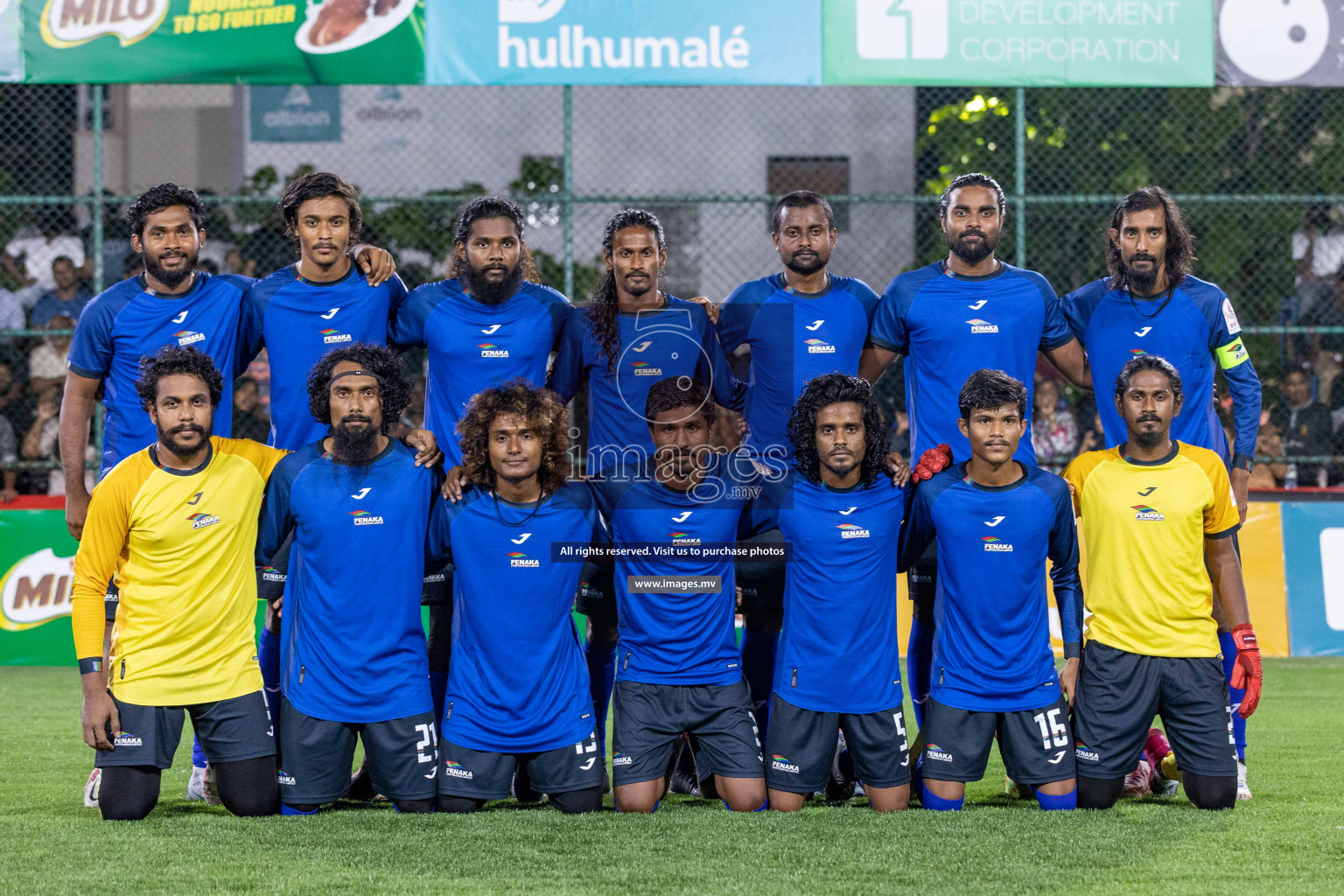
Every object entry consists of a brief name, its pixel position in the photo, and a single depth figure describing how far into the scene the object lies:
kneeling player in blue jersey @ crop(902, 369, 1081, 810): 10.70
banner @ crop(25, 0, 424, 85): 19.61
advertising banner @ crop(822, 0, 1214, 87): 20.14
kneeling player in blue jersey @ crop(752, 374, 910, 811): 10.77
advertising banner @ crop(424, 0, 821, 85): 19.66
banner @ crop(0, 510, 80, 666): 19.22
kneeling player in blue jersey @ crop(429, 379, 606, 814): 10.65
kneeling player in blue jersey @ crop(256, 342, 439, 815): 10.66
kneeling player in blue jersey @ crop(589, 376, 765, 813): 10.87
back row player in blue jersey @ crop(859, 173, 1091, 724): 11.98
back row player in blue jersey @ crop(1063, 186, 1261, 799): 12.02
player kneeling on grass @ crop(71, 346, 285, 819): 10.51
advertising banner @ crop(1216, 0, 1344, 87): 20.36
